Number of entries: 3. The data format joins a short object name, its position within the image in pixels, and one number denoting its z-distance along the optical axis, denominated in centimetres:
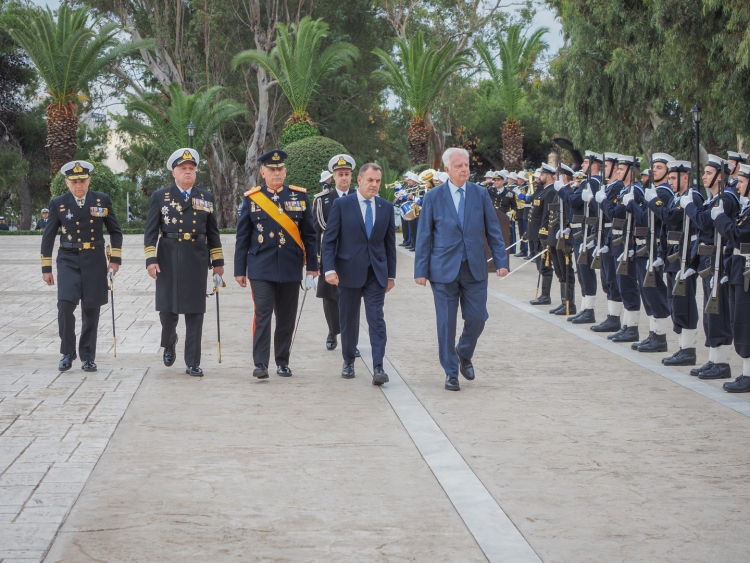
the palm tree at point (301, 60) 3566
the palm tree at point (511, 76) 3600
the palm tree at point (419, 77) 3584
